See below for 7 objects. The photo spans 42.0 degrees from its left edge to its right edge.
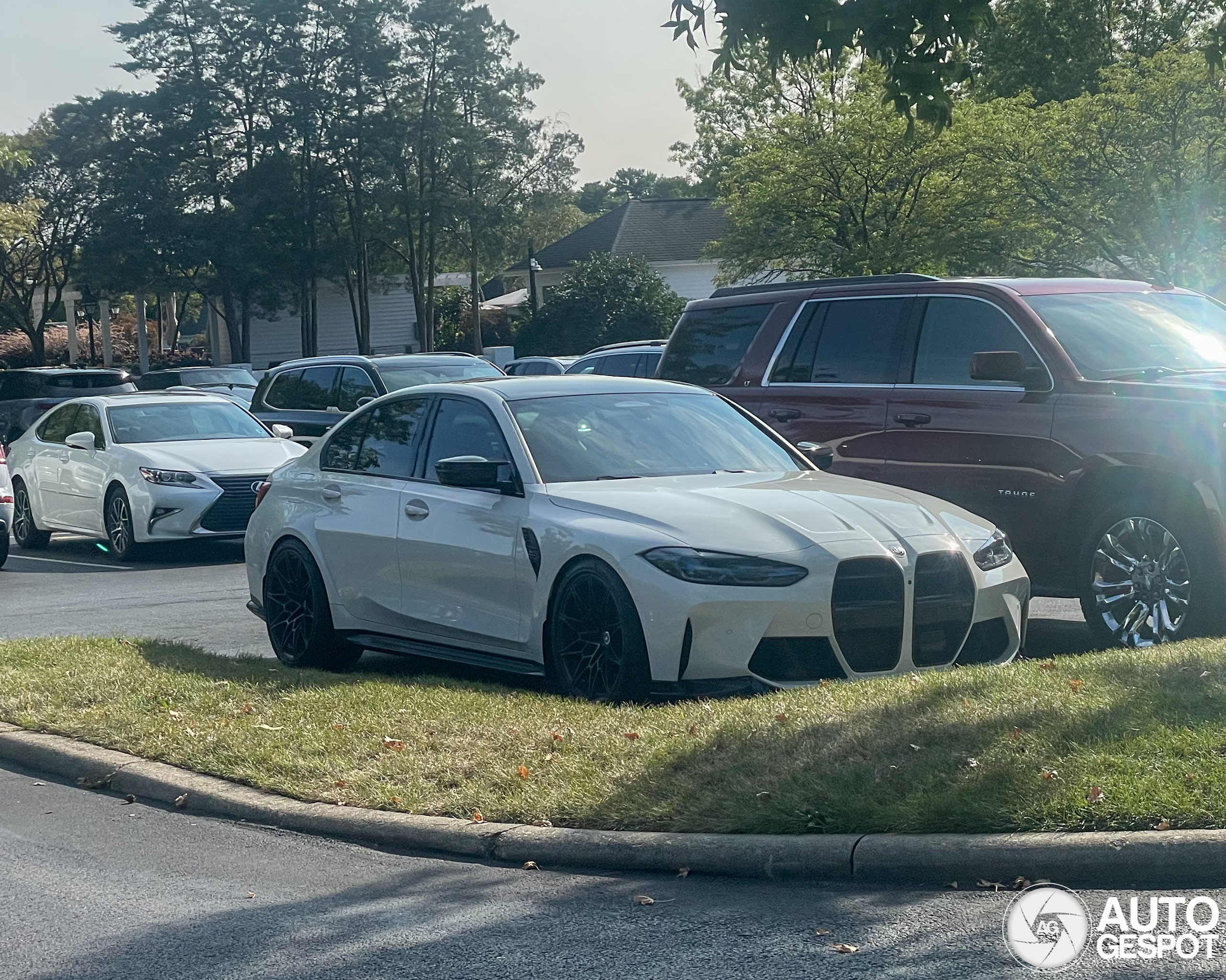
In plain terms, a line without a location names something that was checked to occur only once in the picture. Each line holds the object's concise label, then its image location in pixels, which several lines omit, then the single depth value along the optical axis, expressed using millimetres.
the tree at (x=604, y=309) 47875
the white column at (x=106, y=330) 63812
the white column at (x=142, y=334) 63188
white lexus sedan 15461
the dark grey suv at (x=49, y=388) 27344
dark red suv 8062
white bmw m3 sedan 6898
